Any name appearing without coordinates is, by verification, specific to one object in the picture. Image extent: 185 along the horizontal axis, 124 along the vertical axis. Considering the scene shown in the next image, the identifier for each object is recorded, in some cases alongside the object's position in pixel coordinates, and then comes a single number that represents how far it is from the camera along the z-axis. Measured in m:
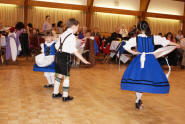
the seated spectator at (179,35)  9.79
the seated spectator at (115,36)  8.68
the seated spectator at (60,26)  7.57
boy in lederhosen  3.17
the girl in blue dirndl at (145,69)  2.82
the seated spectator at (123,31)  8.77
